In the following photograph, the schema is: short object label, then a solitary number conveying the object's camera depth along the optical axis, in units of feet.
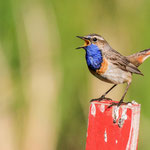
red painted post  20.11
